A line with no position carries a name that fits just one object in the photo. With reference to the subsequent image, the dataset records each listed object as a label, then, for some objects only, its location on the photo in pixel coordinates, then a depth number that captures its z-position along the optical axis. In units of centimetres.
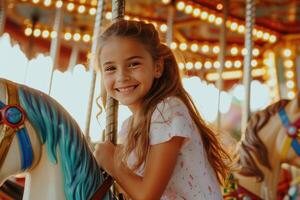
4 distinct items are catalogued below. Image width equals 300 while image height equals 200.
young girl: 134
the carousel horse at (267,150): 232
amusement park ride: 124
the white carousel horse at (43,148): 123
